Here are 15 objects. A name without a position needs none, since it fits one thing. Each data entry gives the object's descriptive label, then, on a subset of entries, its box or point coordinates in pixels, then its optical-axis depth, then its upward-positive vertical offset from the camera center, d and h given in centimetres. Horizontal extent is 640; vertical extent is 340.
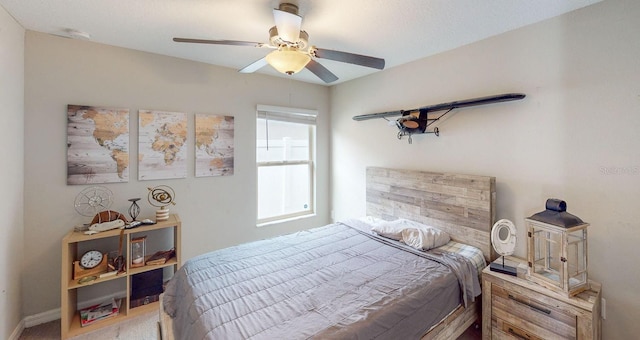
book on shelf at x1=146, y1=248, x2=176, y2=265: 249 -85
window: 350 +12
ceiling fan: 161 +80
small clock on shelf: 224 -82
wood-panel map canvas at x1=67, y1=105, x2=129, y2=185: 235 +25
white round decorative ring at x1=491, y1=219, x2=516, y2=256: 197 -54
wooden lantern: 160 -57
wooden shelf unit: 211 -92
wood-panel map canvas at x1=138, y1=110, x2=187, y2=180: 264 +27
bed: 137 -75
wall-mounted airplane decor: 234 +56
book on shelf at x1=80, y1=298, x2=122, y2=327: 222 -125
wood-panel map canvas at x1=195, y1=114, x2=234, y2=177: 293 +30
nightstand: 152 -90
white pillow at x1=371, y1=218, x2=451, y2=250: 228 -59
